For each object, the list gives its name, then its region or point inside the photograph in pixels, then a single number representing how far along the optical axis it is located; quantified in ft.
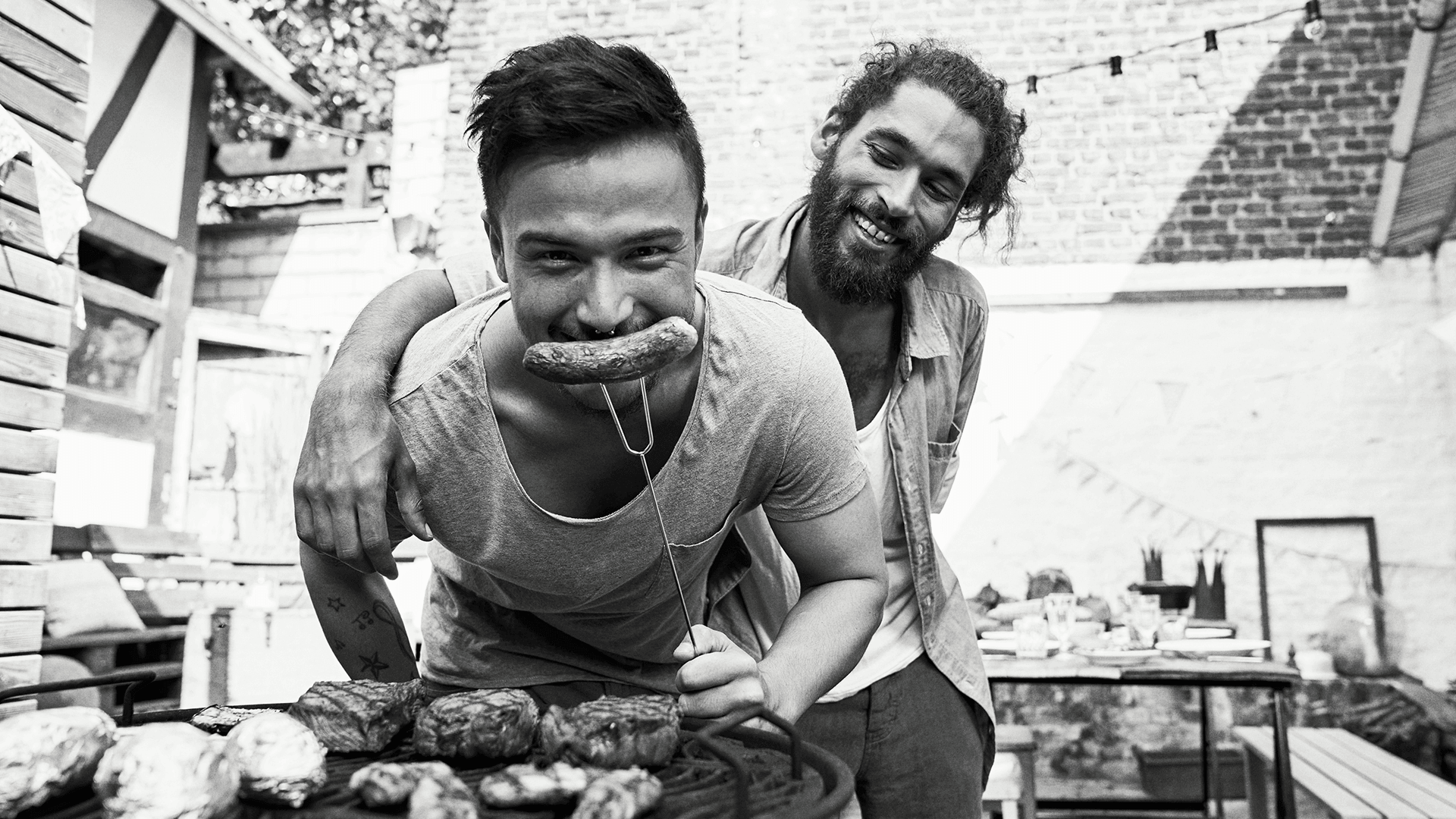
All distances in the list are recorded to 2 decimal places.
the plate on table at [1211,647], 13.89
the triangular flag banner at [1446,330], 22.93
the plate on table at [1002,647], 14.85
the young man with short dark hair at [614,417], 4.93
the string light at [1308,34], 23.35
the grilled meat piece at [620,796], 3.71
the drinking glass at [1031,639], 14.35
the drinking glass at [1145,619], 15.34
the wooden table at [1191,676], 12.43
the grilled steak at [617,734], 4.46
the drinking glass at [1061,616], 15.25
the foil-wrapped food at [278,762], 3.94
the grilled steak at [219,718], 5.13
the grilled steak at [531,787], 4.00
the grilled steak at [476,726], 4.63
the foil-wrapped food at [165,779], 3.70
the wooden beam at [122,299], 22.24
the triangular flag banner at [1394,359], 24.36
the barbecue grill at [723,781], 3.73
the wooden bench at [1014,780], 13.55
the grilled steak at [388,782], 3.88
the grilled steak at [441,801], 3.64
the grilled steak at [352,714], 4.79
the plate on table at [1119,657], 13.41
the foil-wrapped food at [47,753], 3.92
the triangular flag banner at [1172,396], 25.02
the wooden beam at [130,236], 22.93
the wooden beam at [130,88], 23.44
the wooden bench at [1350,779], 11.50
